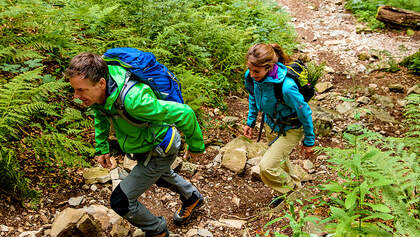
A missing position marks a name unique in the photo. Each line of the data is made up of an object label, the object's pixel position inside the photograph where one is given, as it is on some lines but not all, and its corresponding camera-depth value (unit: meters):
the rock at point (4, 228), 2.96
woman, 3.24
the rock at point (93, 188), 3.84
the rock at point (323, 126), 5.93
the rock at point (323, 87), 7.49
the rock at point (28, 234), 2.99
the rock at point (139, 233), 3.41
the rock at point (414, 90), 6.69
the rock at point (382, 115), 6.20
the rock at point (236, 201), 4.13
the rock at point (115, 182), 3.97
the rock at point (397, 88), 7.09
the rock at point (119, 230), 3.31
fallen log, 9.96
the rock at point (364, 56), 8.61
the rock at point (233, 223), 3.64
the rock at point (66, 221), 2.90
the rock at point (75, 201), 3.54
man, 2.29
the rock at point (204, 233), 3.53
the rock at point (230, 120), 5.80
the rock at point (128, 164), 4.27
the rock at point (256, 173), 4.56
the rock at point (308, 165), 4.94
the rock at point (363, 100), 6.82
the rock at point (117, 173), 4.09
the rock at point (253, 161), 4.90
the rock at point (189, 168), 4.54
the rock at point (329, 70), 8.23
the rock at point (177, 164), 4.44
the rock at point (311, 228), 2.93
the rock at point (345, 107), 6.63
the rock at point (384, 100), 6.69
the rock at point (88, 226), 2.95
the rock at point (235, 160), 4.73
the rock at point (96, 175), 3.91
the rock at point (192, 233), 3.56
